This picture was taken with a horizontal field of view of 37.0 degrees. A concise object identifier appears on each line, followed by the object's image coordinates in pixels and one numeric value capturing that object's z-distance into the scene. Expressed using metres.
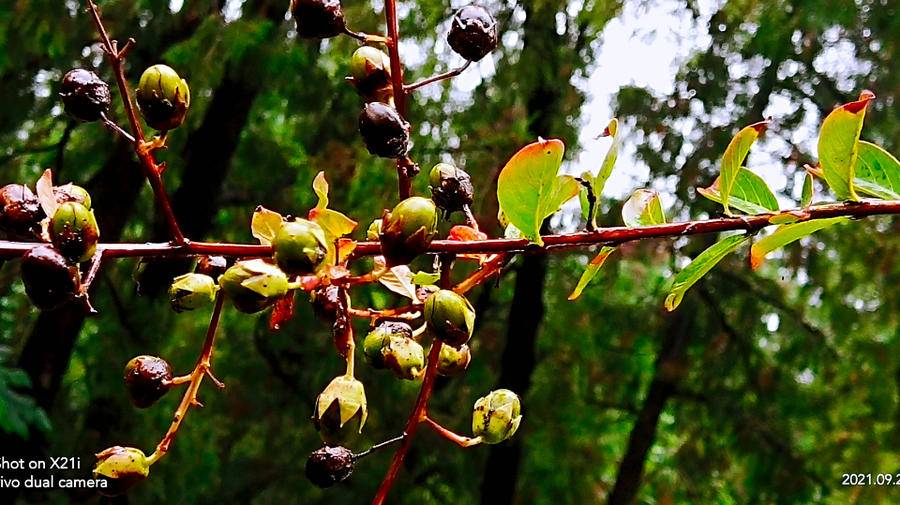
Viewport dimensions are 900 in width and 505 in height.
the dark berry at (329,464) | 0.29
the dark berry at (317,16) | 0.28
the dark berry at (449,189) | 0.29
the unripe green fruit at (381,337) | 0.28
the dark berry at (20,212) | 0.25
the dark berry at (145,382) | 0.28
